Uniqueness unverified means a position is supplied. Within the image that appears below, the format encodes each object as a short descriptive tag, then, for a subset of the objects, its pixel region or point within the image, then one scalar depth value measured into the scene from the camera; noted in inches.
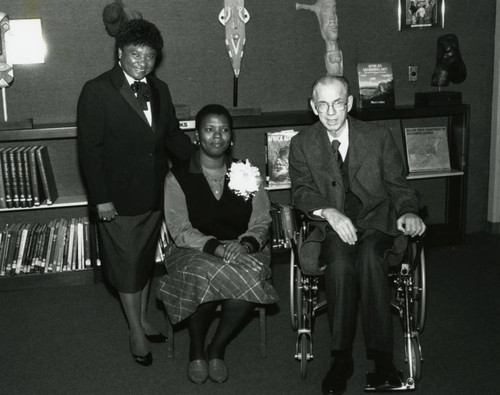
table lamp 169.8
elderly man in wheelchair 111.0
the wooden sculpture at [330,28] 180.7
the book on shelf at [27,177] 165.3
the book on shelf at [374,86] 183.2
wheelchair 111.7
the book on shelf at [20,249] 168.9
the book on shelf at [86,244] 171.4
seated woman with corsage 116.8
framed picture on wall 190.2
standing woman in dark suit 118.7
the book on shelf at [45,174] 167.2
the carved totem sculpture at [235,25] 177.9
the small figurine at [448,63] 188.4
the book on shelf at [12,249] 168.6
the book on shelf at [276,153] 179.5
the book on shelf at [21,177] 164.9
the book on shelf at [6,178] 164.2
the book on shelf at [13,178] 164.4
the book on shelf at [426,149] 192.4
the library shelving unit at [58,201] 167.2
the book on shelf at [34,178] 165.8
